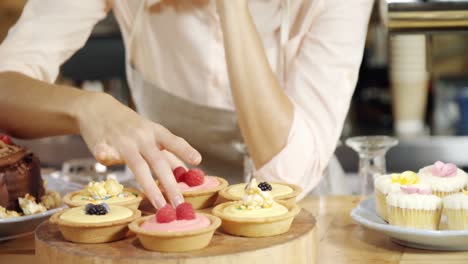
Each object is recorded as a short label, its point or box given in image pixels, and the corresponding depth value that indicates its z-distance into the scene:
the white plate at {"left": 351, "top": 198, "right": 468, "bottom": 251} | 1.15
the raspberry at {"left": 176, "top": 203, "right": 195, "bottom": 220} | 1.07
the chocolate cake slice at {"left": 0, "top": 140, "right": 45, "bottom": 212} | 1.26
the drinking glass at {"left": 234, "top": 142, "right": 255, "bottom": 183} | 1.48
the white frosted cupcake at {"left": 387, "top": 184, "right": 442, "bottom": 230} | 1.20
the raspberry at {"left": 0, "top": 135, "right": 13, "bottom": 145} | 1.30
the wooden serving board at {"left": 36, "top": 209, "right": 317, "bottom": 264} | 1.04
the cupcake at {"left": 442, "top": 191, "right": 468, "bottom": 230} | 1.17
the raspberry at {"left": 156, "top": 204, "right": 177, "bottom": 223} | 1.07
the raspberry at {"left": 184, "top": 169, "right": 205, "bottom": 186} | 1.22
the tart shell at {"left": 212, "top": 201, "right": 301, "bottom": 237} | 1.08
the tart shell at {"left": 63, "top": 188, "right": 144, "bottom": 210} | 1.18
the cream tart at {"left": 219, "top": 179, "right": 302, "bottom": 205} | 1.18
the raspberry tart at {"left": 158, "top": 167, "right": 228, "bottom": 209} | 1.20
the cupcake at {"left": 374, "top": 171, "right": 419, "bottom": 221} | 1.26
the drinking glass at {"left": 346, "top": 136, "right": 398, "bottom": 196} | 1.42
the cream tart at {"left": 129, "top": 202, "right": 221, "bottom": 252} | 1.05
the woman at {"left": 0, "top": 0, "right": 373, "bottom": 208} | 1.23
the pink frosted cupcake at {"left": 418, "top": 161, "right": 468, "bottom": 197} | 1.27
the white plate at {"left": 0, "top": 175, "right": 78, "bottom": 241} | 1.23
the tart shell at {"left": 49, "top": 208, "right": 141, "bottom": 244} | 1.08
